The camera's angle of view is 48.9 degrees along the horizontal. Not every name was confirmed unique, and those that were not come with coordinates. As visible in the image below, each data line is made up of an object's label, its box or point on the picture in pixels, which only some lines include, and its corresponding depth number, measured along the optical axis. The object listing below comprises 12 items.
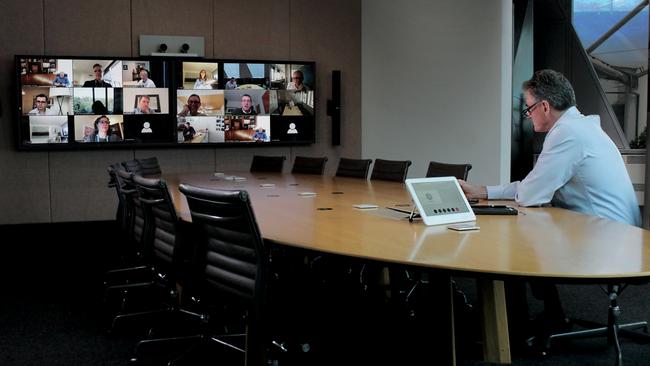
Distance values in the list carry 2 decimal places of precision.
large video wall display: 7.95
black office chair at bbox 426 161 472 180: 5.18
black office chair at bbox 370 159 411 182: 6.04
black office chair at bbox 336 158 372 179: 6.53
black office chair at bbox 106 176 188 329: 3.56
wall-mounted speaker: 9.16
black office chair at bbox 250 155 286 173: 7.53
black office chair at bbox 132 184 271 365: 2.78
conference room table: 2.29
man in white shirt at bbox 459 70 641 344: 3.80
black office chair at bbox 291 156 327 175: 7.09
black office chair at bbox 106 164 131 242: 4.70
